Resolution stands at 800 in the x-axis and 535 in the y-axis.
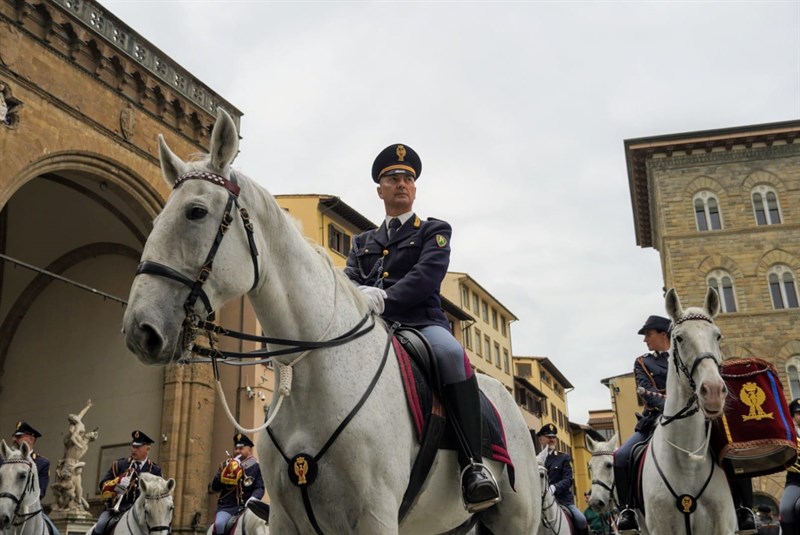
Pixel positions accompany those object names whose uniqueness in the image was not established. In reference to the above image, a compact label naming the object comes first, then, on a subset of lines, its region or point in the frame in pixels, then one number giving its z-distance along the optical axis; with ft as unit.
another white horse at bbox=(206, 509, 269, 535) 36.68
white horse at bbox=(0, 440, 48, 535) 33.14
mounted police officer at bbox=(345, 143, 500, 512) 13.61
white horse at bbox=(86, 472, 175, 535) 34.83
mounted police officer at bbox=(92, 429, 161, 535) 39.14
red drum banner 22.33
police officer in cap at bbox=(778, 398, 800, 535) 23.50
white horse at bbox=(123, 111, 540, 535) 10.62
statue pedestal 59.11
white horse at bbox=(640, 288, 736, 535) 22.09
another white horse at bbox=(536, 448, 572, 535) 34.42
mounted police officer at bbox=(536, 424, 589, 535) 42.14
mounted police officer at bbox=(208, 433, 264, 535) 40.19
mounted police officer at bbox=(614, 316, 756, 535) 27.14
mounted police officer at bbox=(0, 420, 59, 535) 39.27
